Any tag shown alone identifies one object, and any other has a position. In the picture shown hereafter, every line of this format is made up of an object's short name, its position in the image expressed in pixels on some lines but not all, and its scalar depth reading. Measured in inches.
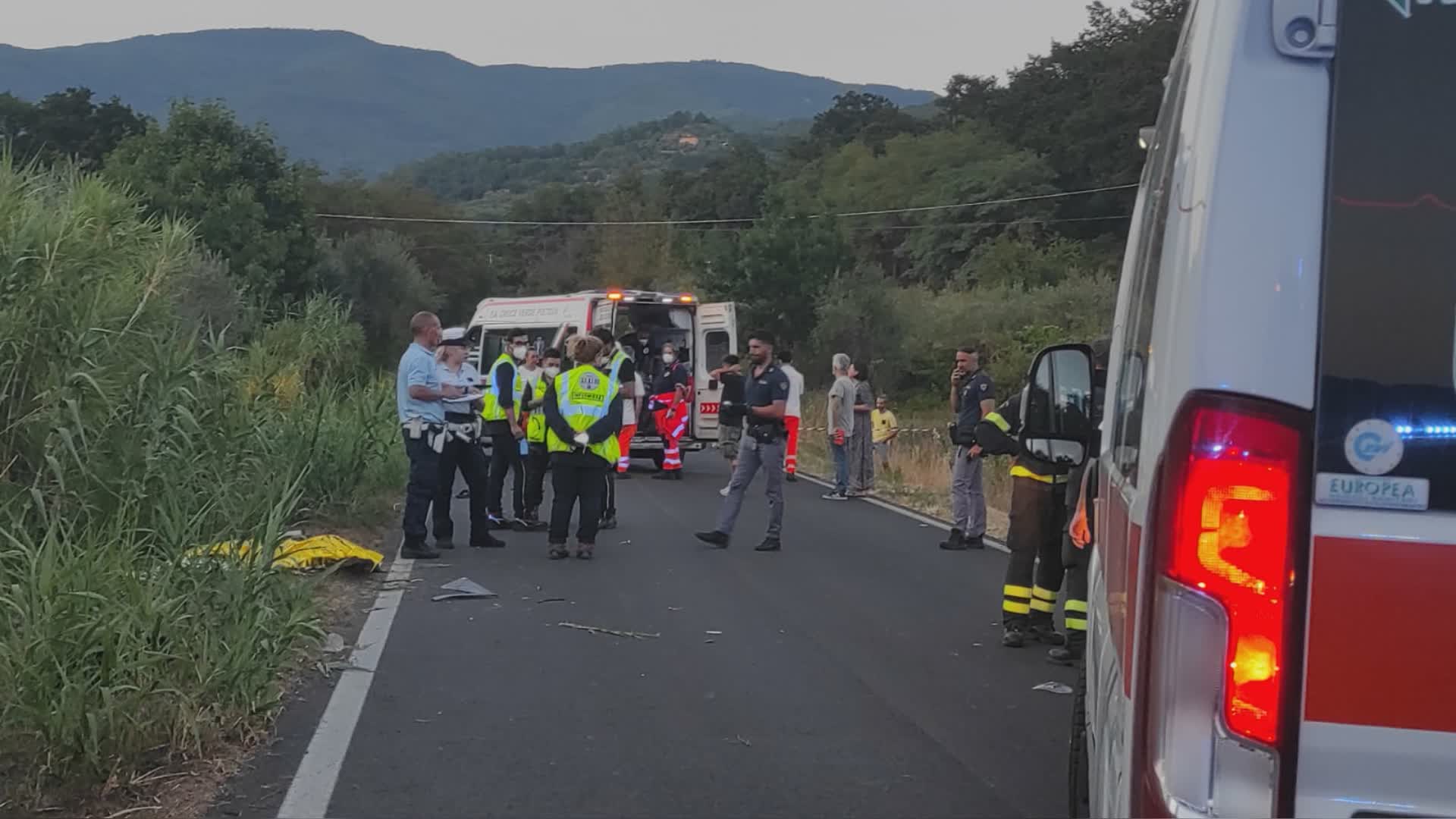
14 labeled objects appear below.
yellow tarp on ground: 330.7
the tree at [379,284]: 2295.8
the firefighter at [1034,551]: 334.3
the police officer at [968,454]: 491.8
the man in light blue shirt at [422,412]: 447.2
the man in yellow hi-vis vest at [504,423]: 545.6
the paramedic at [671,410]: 808.3
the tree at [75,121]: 2090.3
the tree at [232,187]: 1612.9
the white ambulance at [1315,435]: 88.7
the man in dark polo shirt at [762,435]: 494.0
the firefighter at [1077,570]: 263.6
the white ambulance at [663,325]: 895.1
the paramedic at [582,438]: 454.0
